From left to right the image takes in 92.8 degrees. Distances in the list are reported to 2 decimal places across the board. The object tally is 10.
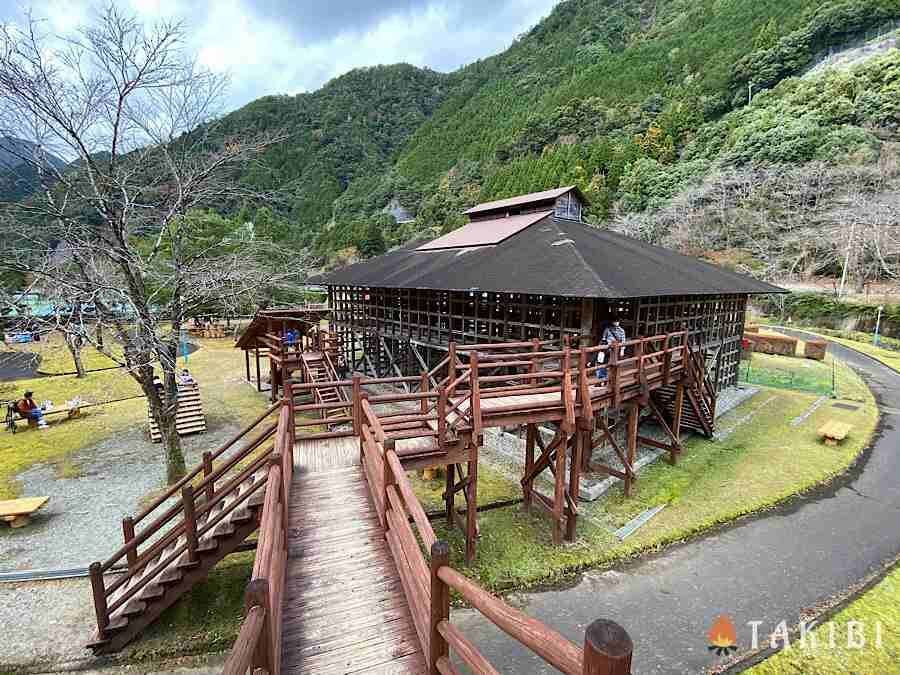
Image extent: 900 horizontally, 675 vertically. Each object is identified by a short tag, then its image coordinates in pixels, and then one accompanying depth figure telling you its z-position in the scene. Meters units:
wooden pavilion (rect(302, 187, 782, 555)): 8.16
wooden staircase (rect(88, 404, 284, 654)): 5.77
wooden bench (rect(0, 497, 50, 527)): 8.82
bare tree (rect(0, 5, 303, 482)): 8.61
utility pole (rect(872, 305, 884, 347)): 29.10
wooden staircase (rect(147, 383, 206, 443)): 13.83
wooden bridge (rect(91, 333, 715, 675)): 2.67
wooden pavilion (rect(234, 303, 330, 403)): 16.25
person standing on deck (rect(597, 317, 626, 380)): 10.58
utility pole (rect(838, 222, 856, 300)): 34.31
